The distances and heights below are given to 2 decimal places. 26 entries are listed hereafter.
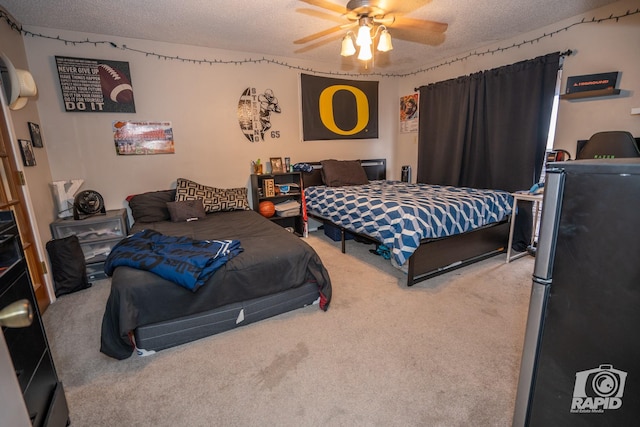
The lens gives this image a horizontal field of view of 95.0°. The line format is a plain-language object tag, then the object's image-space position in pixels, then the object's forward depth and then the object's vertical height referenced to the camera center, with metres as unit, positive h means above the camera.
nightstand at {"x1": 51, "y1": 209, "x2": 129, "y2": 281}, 2.78 -0.76
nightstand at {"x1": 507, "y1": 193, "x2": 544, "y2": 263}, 2.79 -0.74
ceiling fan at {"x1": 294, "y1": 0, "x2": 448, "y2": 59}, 1.95 +0.92
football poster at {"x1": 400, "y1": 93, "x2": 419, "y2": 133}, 4.61 +0.51
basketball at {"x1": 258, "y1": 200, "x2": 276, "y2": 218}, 3.83 -0.75
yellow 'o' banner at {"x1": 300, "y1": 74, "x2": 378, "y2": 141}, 4.20 +0.58
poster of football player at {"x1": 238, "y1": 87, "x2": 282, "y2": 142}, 3.79 +0.50
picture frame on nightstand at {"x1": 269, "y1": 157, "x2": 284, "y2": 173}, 4.01 -0.20
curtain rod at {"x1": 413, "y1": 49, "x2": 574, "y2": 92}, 2.88 +0.85
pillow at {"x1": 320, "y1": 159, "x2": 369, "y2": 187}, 4.09 -0.36
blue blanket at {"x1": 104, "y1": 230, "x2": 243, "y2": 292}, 1.78 -0.66
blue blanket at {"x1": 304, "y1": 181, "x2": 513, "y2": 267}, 2.47 -0.62
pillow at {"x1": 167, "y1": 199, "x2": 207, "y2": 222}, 3.07 -0.60
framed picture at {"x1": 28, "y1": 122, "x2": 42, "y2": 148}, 2.63 +0.21
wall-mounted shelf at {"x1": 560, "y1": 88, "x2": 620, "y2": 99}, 2.57 +0.41
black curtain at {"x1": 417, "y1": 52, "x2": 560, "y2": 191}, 3.11 +0.21
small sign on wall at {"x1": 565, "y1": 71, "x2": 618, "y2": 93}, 2.56 +0.51
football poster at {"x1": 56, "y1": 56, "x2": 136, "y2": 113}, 2.91 +0.71
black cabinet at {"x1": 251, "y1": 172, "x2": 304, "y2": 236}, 3.85 -0.57
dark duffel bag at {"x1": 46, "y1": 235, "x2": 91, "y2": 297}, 2.56 -0.93
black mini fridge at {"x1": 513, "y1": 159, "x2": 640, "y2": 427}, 0.69 -0.40
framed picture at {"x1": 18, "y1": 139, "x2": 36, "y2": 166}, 2.39 +0.04
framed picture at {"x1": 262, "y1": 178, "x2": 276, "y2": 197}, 3.84 -0.47
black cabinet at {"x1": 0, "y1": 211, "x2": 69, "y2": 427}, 0.96 -0.67
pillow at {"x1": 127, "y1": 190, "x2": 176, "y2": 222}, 3.09 -0.55
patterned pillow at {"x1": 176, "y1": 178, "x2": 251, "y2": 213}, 3.29 -0.50
